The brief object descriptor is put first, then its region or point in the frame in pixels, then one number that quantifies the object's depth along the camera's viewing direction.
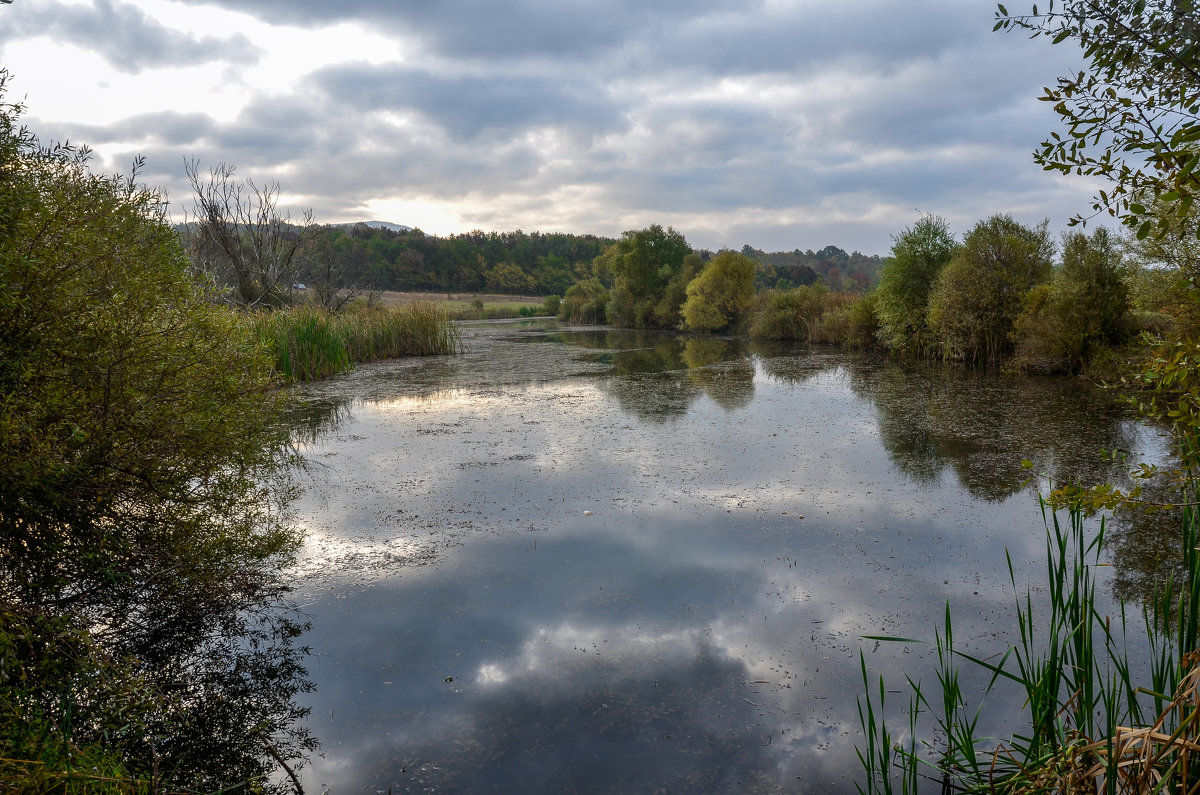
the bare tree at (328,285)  19.88
